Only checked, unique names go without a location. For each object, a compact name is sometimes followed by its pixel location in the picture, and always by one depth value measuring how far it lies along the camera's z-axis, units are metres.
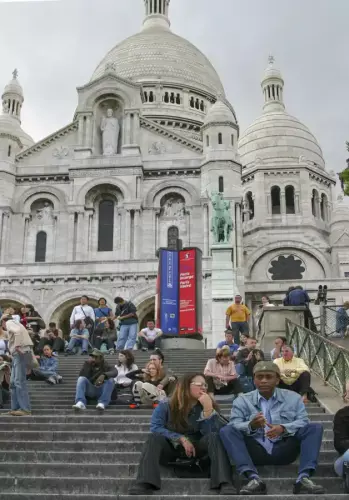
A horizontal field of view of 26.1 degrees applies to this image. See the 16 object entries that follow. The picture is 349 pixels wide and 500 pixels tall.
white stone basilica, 33.25
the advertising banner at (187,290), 22.47
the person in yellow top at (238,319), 18.67
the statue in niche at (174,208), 38.06
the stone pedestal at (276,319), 18.09
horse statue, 30.93
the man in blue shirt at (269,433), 7.51
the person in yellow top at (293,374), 11.13
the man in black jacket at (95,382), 11.26
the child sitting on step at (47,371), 13.97
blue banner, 22.66
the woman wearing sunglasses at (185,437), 7.57
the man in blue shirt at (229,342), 14.40
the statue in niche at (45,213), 38.59
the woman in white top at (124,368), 12.30
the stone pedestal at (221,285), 28.06
